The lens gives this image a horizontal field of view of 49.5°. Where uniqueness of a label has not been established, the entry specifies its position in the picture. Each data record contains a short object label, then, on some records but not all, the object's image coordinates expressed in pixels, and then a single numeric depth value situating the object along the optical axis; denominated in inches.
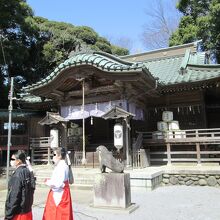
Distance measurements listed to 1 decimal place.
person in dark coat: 142.4
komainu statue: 232.6
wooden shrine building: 391.8
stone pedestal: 229.5
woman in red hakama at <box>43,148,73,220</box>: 158.2
